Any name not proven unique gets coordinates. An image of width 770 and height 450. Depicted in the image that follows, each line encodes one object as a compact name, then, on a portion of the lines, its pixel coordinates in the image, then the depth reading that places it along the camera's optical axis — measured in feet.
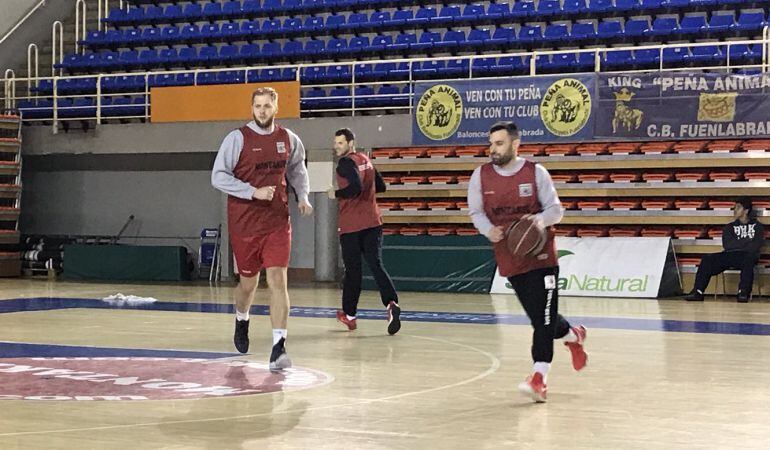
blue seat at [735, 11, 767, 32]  65.61
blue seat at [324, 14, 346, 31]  77.87
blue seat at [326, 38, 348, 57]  75.61
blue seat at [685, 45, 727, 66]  64.34
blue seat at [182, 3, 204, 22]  84.74
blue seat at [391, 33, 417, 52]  73.82
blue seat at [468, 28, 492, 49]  72.59
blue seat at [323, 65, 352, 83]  72.74
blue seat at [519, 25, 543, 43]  70.79
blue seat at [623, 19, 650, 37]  69.00
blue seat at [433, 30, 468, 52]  73.10
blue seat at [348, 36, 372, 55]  74.59
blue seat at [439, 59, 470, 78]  69.87
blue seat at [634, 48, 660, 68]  65.31
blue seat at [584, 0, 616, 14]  71.12
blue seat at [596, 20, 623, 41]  69.26
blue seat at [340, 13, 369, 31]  77.05
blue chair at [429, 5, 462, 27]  75.36
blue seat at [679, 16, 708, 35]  67.15
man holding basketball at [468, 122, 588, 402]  23.00
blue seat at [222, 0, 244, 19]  83.66
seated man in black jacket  54.90
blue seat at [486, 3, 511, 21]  73.97
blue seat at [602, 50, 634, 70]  65.82
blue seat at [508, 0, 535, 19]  73.46
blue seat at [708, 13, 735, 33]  66.28
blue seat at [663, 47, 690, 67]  64.18
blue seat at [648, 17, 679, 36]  68.08
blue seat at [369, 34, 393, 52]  74.13
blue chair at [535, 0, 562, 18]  72.90
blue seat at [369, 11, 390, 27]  76.68
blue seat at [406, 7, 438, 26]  75.87
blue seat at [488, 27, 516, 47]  71.67
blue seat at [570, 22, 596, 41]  69.62
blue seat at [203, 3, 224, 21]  84.28
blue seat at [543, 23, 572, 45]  70.08
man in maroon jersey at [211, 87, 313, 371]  26.81
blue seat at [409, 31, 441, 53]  73.61
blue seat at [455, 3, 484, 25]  74.64
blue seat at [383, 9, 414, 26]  76.07
